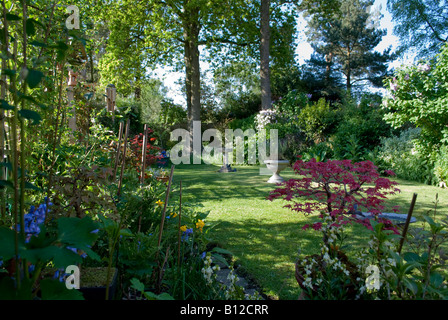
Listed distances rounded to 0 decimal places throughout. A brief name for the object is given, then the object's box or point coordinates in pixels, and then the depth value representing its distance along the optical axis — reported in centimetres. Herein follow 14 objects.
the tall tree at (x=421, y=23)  1683
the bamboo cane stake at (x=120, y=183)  201
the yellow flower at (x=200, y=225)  250
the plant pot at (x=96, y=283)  136
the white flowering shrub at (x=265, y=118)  1027
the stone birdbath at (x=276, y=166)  694
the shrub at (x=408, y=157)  732
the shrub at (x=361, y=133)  953
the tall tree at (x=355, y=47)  2125
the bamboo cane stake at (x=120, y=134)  206
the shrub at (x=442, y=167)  649
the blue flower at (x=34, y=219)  126
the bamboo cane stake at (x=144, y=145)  239
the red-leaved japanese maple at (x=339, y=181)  227
